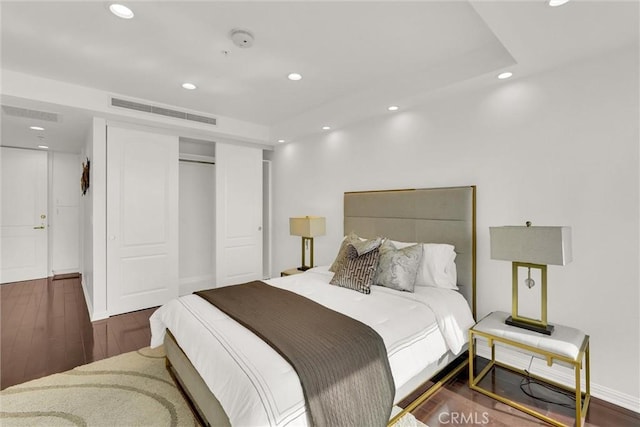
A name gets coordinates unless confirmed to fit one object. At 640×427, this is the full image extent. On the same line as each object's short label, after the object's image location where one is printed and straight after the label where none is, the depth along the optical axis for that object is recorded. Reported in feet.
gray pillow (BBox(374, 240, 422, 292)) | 8.38
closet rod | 15.57
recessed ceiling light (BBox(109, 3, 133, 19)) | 6.21
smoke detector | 7.11
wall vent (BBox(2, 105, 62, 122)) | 10.55
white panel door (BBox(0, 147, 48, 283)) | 16.89
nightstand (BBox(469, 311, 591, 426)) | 5.96
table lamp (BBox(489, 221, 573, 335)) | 6.38
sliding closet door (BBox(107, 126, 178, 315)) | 12.03
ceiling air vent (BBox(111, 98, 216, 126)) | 11.11
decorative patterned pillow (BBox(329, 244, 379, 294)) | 8.45
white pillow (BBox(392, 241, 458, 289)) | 8.71
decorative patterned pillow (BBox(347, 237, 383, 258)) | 9.10
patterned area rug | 6.19
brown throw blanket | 4.60
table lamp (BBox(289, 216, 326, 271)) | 12.76
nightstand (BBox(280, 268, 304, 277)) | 13.02
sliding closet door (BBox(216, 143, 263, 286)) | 14.93
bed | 4.41
